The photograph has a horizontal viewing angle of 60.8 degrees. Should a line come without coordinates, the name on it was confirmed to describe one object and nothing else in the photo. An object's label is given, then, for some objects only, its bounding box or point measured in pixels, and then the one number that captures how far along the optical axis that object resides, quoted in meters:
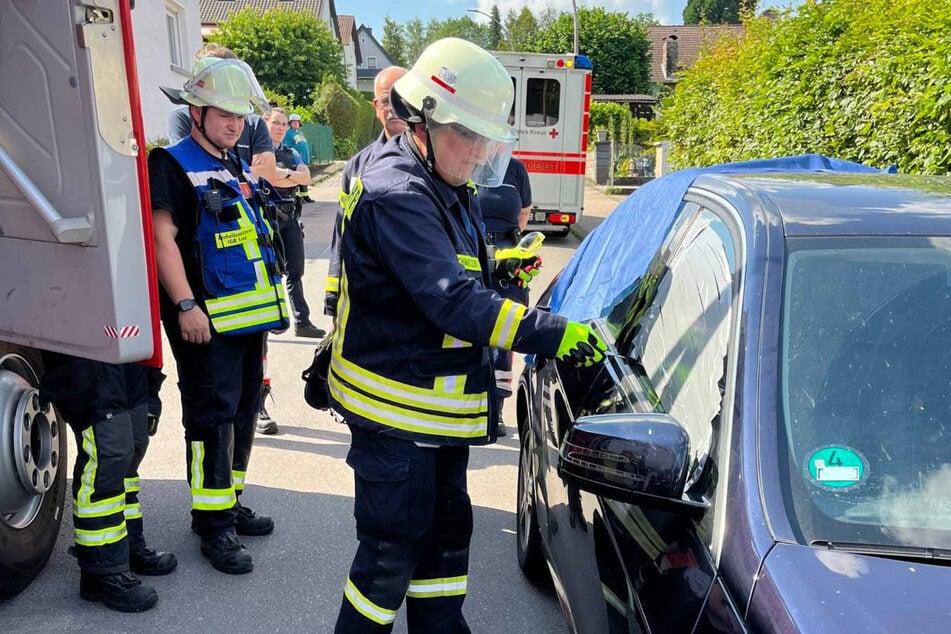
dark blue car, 1.38
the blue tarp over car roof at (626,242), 2.70
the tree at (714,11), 87.06
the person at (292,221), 5.46
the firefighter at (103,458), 2.84
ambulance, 12.68
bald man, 3.87
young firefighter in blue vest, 3.07
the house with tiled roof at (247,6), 46.53
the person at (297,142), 10.98
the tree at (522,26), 80.00
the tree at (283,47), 36.75
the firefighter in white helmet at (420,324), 2.03
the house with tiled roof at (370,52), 80.62
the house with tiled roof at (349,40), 61.34
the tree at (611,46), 49.28
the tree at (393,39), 92.06
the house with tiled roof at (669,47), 55.62
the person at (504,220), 4.31
